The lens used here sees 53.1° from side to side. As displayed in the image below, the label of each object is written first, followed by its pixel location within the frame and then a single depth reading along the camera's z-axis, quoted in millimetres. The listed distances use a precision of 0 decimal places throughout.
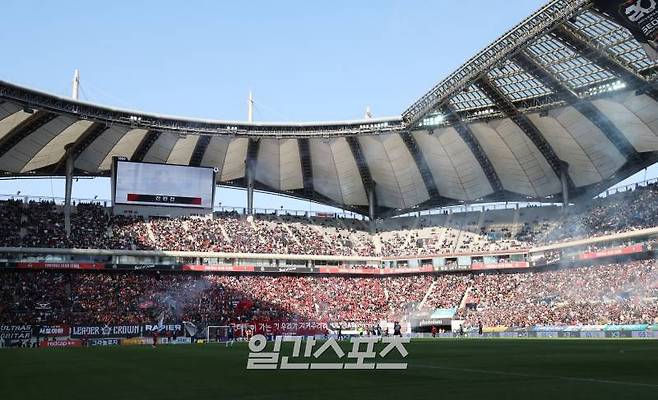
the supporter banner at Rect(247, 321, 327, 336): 70688
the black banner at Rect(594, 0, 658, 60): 35812
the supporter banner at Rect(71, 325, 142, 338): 63750
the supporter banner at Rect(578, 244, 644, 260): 65188
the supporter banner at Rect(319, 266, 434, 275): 84562
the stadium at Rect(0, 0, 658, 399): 58781
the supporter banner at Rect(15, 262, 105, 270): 69969
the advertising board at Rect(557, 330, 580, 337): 57688
